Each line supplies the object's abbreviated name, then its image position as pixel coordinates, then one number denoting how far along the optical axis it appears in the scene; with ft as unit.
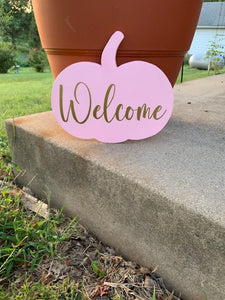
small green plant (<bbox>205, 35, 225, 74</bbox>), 15.44
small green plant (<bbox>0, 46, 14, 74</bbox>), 23.47
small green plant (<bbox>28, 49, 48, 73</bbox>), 25.87
